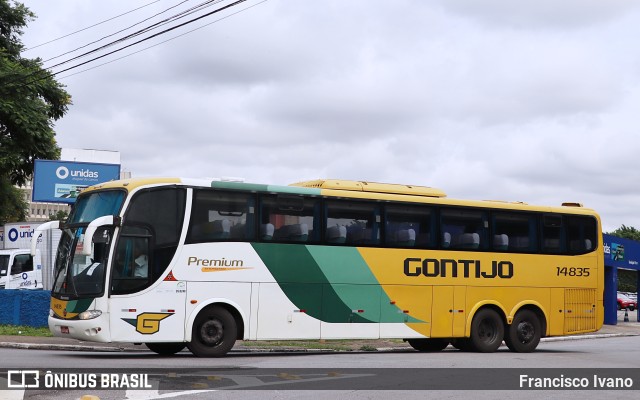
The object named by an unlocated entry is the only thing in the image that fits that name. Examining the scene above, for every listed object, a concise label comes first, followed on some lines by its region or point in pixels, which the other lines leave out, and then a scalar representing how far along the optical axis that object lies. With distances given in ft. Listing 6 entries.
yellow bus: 59.93
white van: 130.72
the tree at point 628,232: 397.80
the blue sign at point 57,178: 120.88
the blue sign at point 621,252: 166.20
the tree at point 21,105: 142.61
